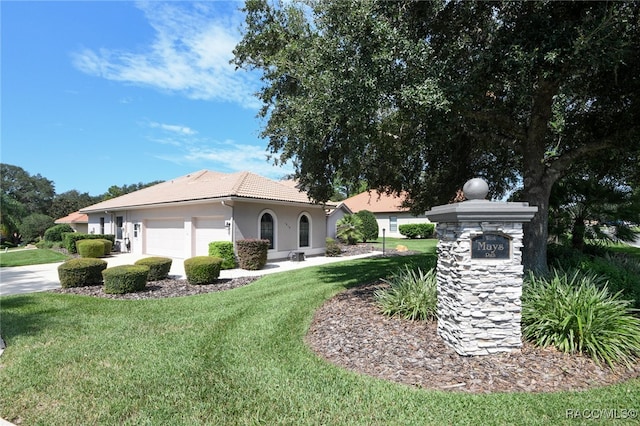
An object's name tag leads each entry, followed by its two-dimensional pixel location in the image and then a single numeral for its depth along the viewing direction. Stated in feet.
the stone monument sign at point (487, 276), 14.80
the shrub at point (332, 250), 62.03
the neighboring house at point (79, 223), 108.74
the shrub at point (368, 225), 93.35
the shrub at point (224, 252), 46.32
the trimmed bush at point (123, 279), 29.99
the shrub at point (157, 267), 36.36
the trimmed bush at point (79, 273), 32.58
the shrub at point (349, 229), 84.74
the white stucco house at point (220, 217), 50.39
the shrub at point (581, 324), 14.16
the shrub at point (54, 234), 90.63
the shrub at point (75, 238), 69.87
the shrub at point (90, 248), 61.67
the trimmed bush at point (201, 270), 34.17
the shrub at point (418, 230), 102.01
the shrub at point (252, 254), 45.62
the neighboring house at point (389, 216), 110.42
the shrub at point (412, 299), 19.01
